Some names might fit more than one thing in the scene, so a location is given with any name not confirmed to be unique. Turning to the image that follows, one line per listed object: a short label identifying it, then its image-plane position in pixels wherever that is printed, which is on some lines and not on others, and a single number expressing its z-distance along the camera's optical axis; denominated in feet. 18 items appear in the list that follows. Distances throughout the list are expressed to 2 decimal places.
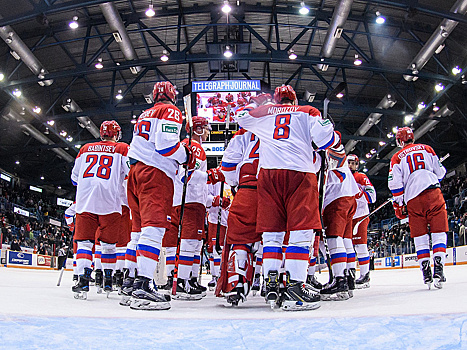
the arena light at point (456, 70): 43.82
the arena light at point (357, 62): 44.24
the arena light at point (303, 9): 37.94
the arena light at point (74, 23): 38.91
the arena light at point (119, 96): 50.61
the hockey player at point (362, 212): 20.20
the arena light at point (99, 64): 44.68
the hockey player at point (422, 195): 14.96
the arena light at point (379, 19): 38.09
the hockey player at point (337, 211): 12.71
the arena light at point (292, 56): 43.86
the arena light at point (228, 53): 43.24
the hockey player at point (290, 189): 9.89
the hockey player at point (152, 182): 10.46
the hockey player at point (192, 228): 14.93
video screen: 40.60
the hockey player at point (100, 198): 13.55
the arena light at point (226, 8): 36.23
